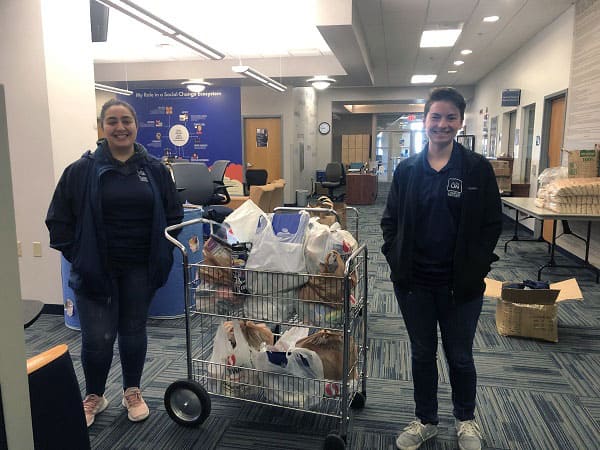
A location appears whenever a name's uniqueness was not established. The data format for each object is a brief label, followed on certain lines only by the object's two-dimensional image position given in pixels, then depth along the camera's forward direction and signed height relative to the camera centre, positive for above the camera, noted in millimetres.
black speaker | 4359 +1167
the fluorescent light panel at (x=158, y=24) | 3686 +1112
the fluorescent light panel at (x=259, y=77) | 6645 +1120
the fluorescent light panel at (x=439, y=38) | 7211 +1742
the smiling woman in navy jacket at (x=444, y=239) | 1798 -344
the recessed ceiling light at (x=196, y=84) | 9112 +1223
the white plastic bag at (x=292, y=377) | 2082 -1004
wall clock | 14391 +610
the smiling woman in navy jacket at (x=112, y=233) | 2037 -368
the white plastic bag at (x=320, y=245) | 1997 -410
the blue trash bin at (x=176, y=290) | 3625 -1078
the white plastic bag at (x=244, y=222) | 2189 -339
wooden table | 11219 -925
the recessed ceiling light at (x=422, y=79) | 11953 +1803
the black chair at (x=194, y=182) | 5262 -377
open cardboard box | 3227 -1104
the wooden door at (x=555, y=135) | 6223 +191
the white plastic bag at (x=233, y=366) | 2207 -1007
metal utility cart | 1953 -731
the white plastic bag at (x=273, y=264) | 1988 -482
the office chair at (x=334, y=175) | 11711 -653
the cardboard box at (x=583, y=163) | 4676 -139
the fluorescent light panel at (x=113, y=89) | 7753 +1004
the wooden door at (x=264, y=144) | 10609 +91
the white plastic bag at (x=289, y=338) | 2184 -900
